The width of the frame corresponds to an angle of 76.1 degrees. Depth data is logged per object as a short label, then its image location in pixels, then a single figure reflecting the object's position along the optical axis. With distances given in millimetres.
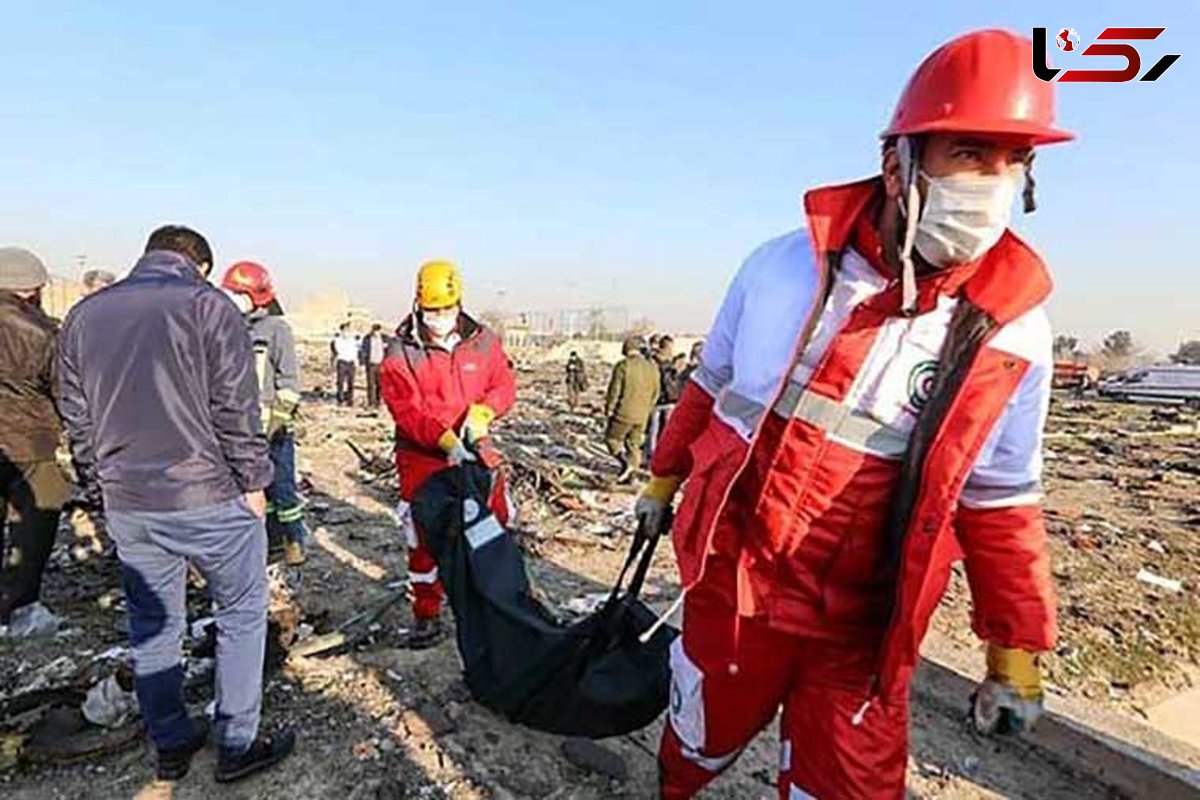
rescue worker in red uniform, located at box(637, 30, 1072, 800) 1701
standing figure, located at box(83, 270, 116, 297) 4336
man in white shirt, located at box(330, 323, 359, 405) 16812
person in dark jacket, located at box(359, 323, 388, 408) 15531
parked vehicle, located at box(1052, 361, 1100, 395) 29297
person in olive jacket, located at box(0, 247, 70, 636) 3795
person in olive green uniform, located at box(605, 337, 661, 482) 9188
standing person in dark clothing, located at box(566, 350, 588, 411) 16297
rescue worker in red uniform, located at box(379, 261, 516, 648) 3752
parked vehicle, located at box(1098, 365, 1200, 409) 25375
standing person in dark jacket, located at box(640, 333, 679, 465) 9695
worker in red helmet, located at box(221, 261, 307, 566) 5145
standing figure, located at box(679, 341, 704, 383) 9672
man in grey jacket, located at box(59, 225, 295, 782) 2459
